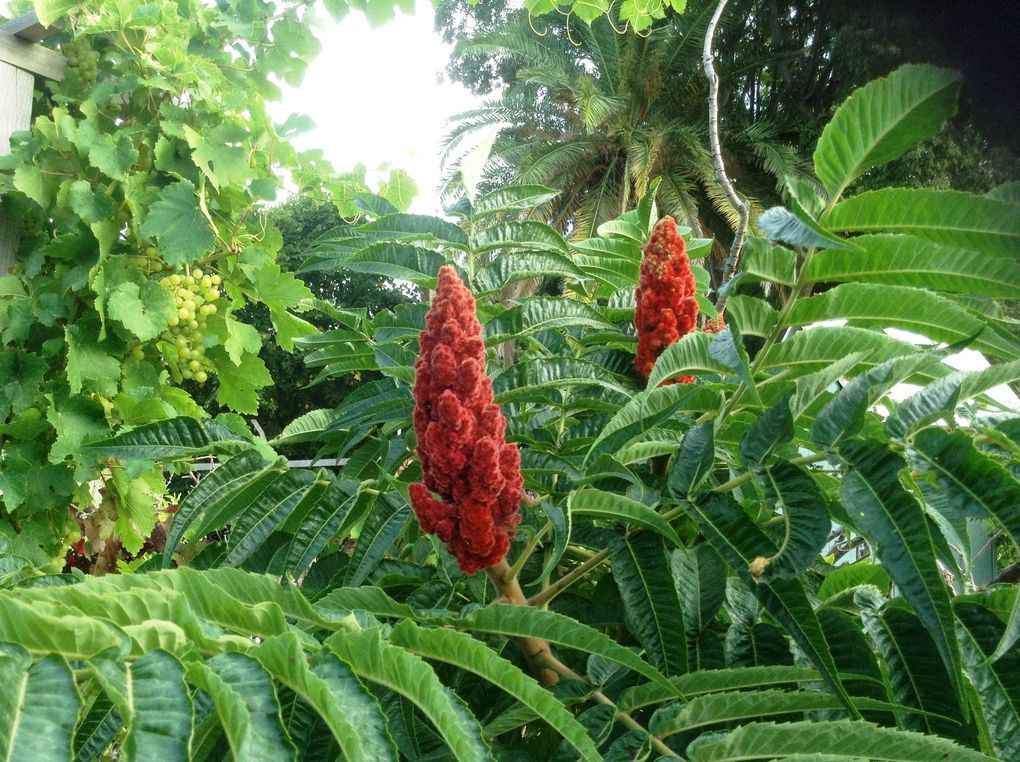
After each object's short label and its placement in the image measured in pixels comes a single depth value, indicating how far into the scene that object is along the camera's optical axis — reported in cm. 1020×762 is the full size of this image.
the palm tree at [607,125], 1455
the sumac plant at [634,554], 50
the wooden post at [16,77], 213
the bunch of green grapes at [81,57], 226
